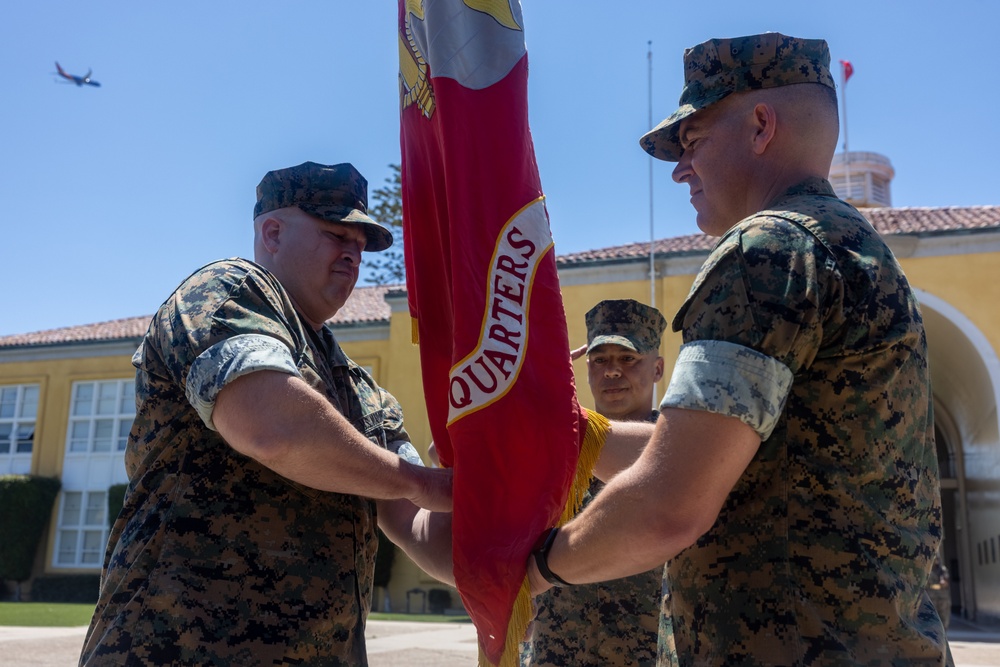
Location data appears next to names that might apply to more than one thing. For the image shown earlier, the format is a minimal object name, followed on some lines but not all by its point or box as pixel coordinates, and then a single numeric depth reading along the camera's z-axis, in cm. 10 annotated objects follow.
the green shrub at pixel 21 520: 2653
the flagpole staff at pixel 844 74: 2569
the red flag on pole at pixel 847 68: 2564
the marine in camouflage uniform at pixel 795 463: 193
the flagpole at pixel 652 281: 1939
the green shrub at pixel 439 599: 2102
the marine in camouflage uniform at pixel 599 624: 420
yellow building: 1800
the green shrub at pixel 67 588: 2603
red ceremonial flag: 265
